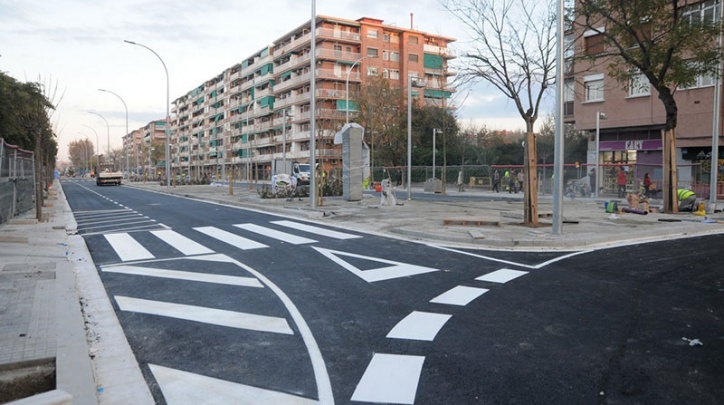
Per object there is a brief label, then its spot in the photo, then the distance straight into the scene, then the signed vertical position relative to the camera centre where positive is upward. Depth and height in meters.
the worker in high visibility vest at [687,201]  18.52 -0.73
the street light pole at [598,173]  26.70 +0.42
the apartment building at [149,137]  124.05 +16.90
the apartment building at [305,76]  72.31 +16.48
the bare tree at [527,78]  13.59 +2.88
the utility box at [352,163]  23.11 +0.91
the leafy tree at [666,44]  16.44 +4.39
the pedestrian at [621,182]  26.90 -0.05
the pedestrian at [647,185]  25.49 -0.23
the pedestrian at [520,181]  33.50 +0.06
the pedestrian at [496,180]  34.72 +0.15
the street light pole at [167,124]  42.38 +5.13
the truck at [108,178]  57.66 +0.85
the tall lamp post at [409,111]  27.16 +3.77
